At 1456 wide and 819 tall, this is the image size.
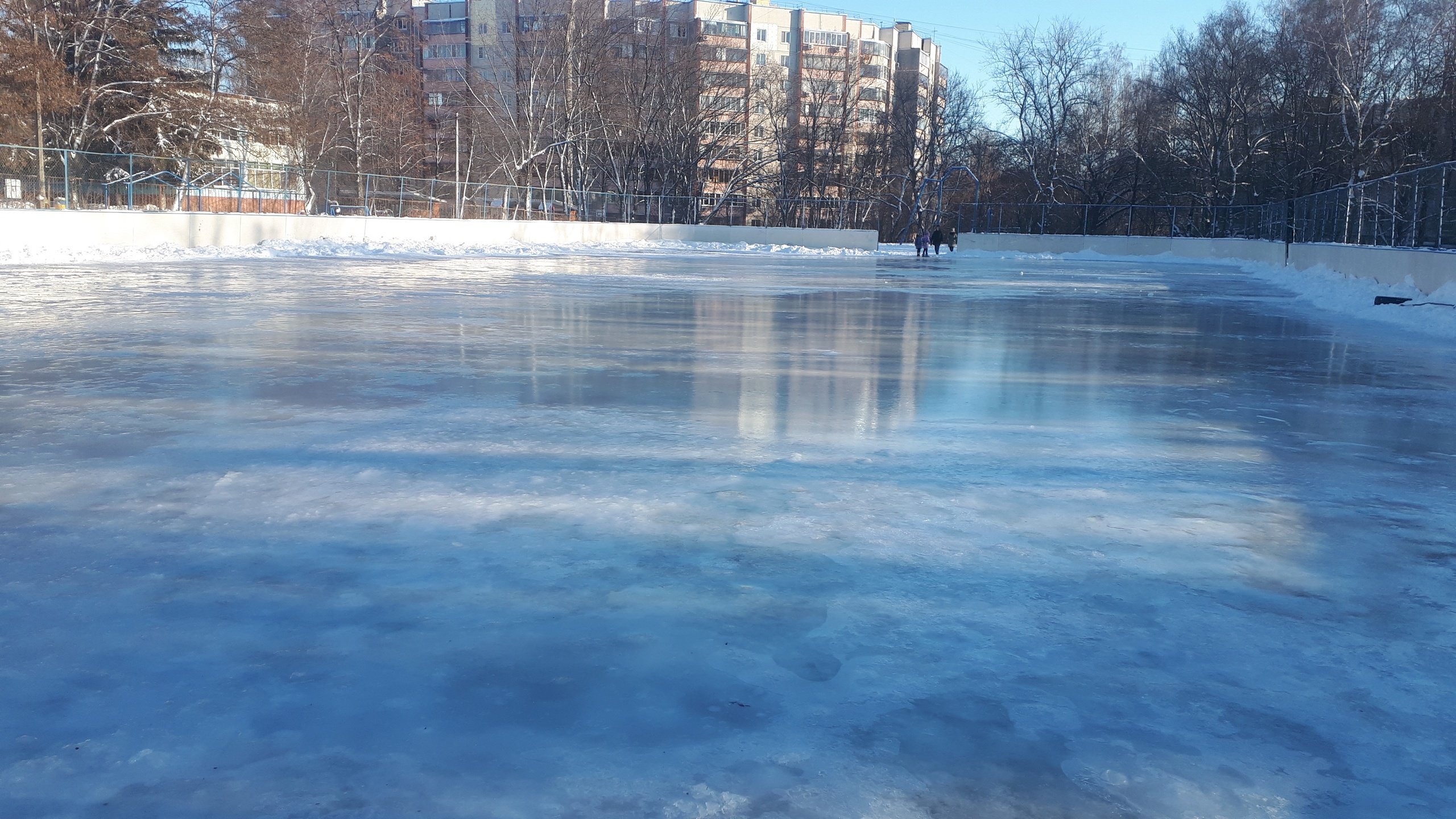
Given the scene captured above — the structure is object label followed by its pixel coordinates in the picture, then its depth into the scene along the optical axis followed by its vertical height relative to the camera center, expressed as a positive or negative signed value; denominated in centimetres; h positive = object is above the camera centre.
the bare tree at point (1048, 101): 6106 +893
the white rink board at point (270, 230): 2286 +41
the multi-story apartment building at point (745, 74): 6175 +1141
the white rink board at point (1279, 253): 1622 +44
